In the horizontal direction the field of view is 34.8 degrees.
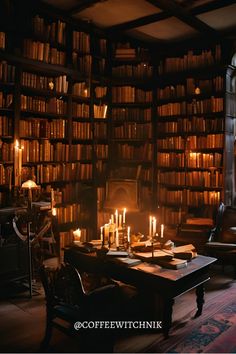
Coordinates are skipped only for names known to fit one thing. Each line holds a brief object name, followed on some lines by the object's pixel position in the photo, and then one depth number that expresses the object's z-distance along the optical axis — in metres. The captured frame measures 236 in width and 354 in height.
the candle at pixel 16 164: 5.20
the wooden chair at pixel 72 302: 2.85
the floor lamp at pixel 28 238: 4.25
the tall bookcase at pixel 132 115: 6.76
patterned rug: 3.11
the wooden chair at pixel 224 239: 5.03
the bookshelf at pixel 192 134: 6.12
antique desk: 3.17
